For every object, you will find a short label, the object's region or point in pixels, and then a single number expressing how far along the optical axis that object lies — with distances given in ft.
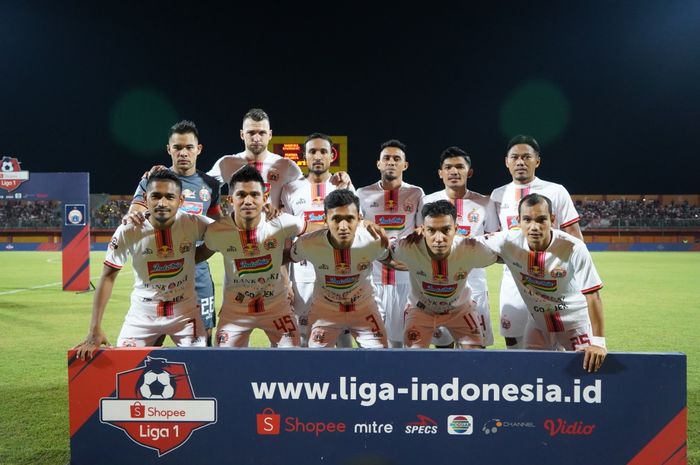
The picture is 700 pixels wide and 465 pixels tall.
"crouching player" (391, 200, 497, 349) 12.81
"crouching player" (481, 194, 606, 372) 12.30
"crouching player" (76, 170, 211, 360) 12.85
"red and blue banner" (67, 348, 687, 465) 9.27
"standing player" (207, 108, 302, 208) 16.39
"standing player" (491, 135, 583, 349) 15.55
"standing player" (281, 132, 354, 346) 16.25
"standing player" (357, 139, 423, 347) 16.57
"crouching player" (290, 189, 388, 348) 13.39
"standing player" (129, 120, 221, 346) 15.46
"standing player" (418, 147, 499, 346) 15.84
